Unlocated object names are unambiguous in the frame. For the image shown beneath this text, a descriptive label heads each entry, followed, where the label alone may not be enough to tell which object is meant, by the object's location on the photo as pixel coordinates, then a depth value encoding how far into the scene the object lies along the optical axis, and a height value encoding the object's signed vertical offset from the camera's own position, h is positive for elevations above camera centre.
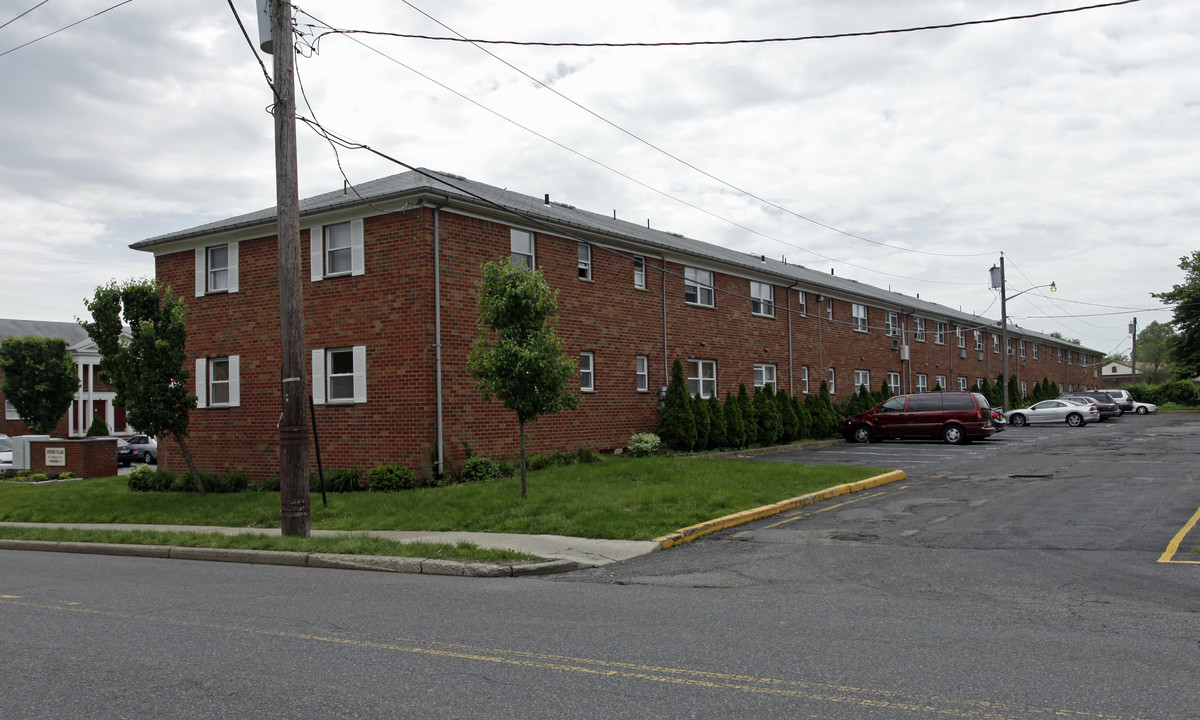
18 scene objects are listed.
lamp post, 45.07 +5.34
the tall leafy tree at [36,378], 39.81 +1.73
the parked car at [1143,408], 59.33 -1.59
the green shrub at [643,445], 22.82 -1.19
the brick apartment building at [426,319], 18.36 +2.09
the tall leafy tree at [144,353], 17.30 +1.19
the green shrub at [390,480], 17.69 -1.47
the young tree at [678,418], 24.05 -0.56
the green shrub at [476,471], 18.28 -1.40
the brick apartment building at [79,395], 46.31 +1.09
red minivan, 28.97 -0.96
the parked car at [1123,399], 58.16 -0.94
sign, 25.81 -1.18
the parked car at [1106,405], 48.88 -1.08
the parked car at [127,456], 36.16 -1.72
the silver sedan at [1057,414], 42.97 -1.33
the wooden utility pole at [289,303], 12.26 +1.48
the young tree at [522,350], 13.81 +0.83
